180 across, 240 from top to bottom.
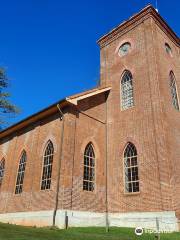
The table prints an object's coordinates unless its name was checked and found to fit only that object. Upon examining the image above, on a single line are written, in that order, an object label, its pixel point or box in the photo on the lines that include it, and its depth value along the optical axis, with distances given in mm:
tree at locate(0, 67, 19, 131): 27328
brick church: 14352
